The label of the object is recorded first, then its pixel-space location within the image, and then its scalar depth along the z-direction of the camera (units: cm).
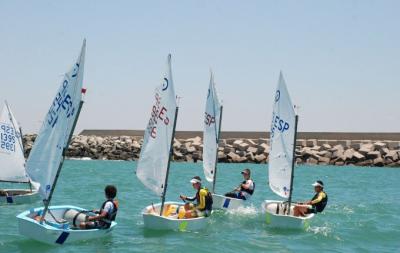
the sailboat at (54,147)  1284
